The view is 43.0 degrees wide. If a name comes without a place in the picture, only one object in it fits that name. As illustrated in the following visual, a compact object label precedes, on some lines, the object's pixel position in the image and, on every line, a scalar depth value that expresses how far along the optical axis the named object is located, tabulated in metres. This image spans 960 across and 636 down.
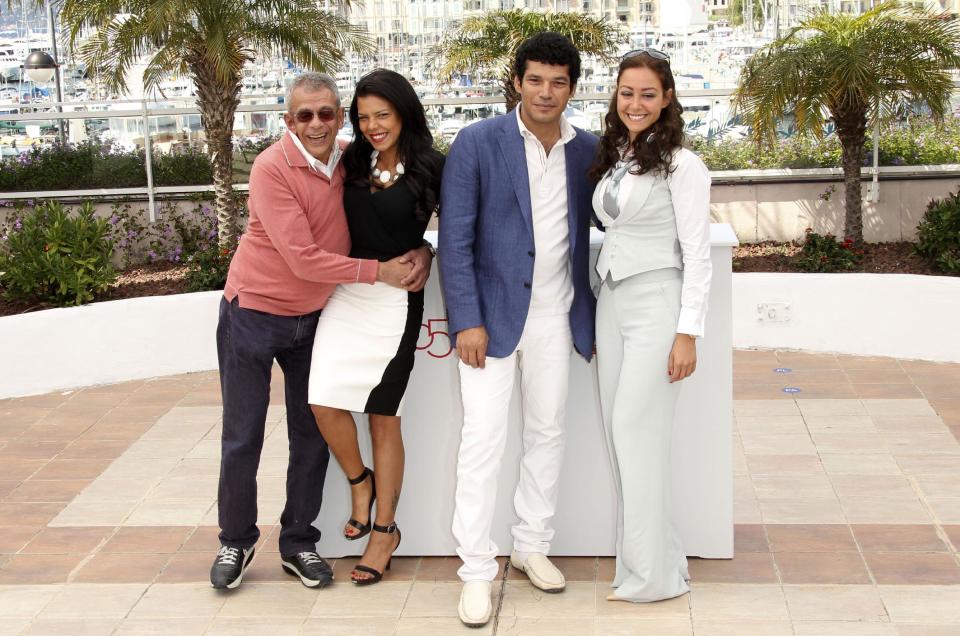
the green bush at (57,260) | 7.80
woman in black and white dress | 3.90
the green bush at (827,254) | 8.44
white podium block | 4.30
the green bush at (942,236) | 8.12
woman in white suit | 3.79
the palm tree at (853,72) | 8.20
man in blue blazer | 3.88
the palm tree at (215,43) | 8.65
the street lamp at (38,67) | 10.31
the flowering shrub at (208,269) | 8.54
